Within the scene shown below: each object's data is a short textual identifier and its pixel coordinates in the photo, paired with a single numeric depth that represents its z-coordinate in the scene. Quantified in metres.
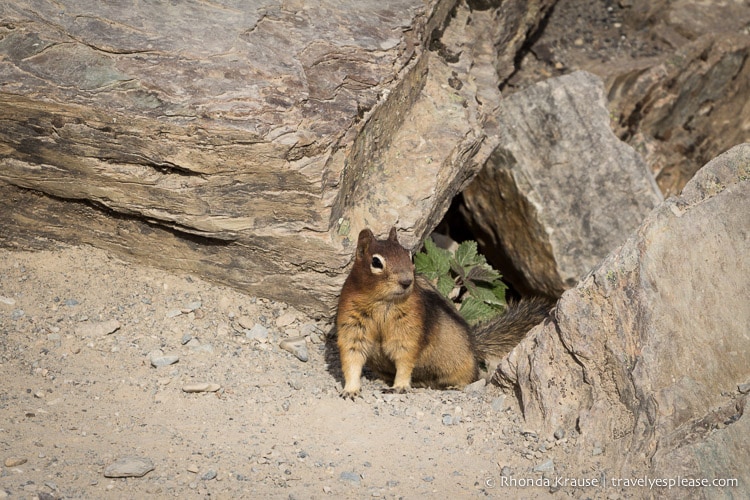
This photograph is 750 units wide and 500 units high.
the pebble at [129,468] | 9.18
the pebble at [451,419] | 10.95
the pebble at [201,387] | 11.43
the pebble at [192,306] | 13.20
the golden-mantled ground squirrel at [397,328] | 11.58
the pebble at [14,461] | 9.23
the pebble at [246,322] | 13.30
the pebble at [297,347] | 13.01
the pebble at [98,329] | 12.31
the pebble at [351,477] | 9.59
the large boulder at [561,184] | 16.64
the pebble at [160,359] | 11.94
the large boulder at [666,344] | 9.29
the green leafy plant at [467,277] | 15.09
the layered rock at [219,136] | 11.80
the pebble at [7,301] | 12.57
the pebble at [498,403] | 11.15
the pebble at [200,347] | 12.54
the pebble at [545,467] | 9.83
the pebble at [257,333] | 13.14
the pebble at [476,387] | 11.97
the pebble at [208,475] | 9.37
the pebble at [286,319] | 13.52
